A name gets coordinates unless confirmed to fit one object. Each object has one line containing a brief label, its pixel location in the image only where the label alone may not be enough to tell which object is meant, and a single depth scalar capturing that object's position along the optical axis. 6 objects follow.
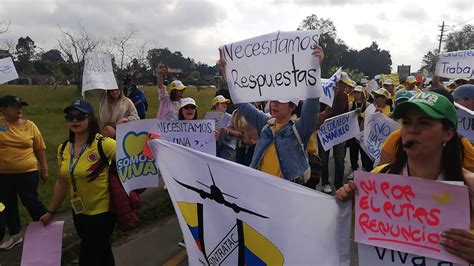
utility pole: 60.03
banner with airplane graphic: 2.26
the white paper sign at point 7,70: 6.40
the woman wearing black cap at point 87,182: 3.58
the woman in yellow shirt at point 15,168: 4.74
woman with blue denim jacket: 3.27
